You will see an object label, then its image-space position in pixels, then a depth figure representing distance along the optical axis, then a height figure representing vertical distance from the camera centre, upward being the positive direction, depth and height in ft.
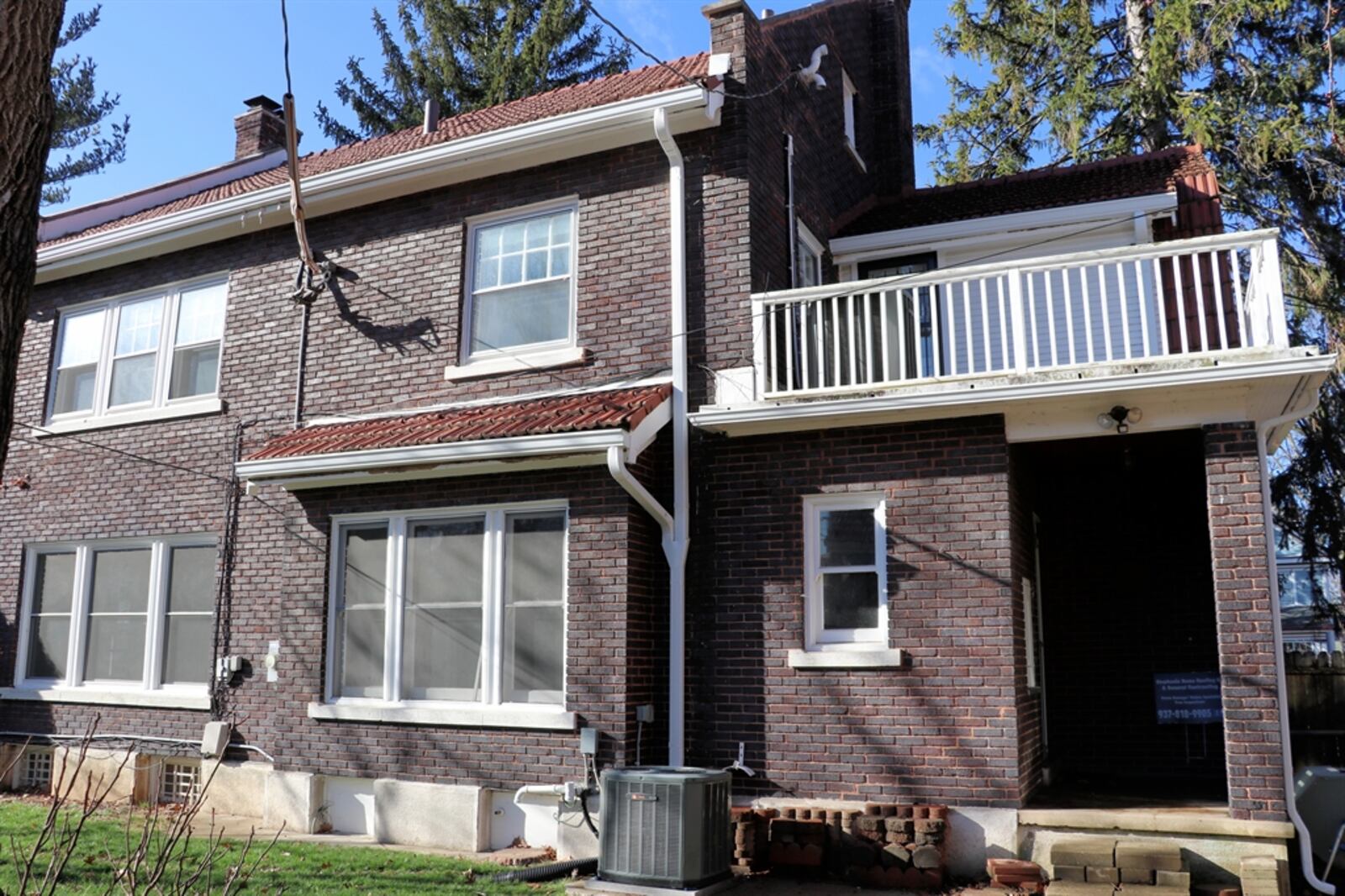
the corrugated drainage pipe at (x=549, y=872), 27.02 -5.10
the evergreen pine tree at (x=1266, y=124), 56.13 +28.40
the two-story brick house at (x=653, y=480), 28.55 +5.27
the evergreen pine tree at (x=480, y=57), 86.28 +46.29
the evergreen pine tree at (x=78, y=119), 89.20 +43.39
